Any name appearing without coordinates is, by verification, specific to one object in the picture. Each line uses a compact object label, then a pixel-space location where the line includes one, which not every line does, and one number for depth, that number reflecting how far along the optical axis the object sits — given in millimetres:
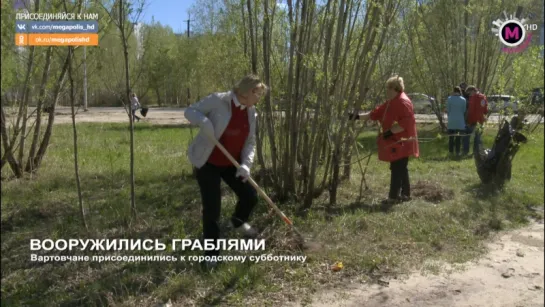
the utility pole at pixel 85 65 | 4648
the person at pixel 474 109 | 9242
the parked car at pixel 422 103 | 12273
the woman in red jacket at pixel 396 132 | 5398
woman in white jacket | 3656
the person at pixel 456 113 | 9685
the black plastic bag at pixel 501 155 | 6293
